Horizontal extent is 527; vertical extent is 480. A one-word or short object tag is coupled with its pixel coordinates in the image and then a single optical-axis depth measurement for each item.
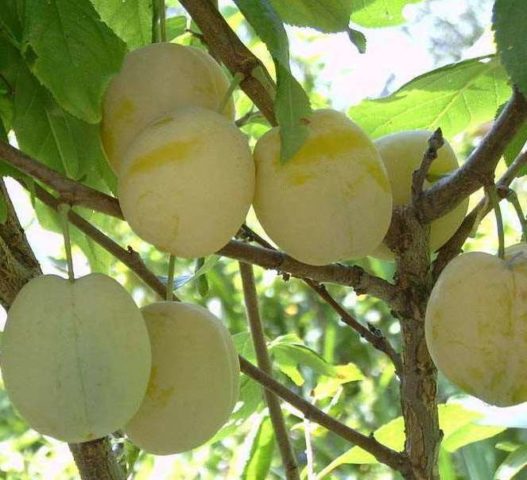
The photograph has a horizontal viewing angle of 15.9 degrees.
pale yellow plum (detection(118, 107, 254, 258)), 0.52
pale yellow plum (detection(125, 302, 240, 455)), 0.55
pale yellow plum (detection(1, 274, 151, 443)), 0.52
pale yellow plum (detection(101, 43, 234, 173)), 0.56
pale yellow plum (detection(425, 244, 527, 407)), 0.55
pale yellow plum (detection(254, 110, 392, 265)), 0.53
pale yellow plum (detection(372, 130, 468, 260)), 0.62
